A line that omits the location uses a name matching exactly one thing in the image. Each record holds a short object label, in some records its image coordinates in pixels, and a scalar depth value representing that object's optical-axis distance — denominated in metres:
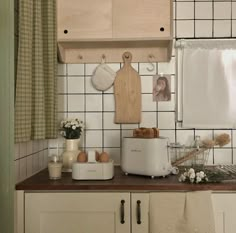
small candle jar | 1.75
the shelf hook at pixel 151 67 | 2.21
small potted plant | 1.99
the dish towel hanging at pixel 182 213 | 1.55
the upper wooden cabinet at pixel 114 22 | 1.98
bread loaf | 1.81
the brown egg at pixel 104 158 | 1.75
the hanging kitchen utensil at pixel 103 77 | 2.18
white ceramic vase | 1.99
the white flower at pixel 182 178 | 1.66
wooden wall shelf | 2.13
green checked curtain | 1.55
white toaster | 1.75
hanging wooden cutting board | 2.18
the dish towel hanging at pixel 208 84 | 2.17
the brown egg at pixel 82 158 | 1.75
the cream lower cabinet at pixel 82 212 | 1.60
